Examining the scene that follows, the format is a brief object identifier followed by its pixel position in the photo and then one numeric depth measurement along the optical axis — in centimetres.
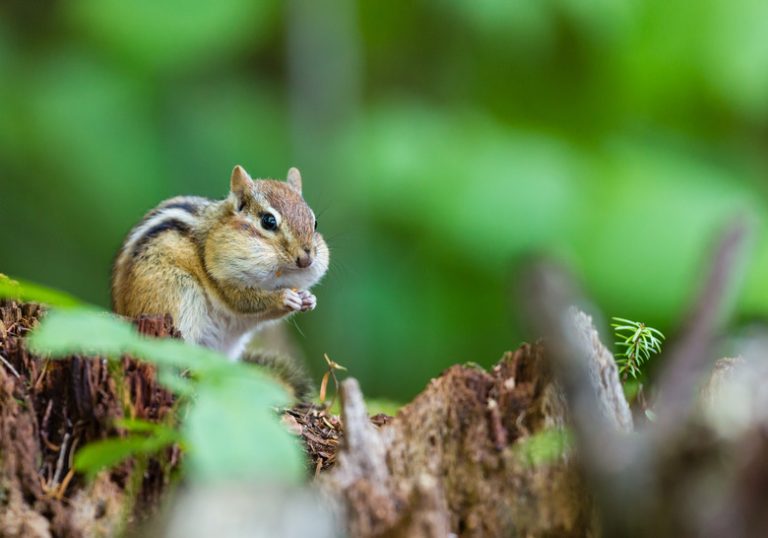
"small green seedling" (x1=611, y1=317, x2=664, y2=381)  409
